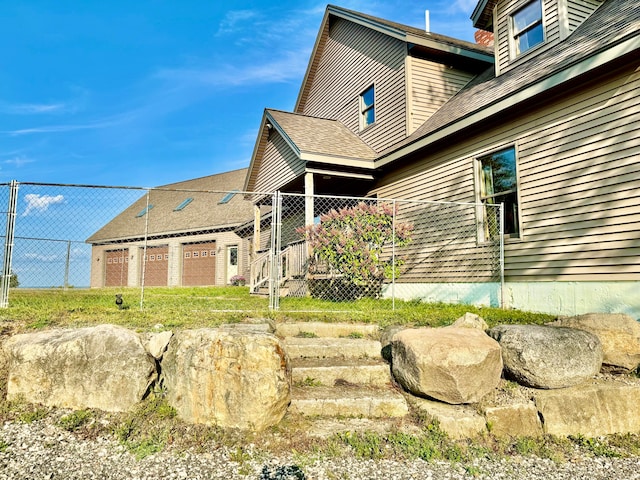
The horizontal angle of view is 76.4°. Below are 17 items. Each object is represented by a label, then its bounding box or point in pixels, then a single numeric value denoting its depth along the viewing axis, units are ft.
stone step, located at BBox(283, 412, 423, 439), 10.14
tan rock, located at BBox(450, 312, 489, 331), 14.80
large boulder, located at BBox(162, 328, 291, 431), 10.11
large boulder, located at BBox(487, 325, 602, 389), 11.85
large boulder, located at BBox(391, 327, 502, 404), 11.07
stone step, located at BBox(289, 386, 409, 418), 10.94
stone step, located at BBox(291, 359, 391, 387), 12.41
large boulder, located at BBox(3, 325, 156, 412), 11.01
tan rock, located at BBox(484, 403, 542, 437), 10.80
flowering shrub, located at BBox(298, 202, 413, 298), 25.00
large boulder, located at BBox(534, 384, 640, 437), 11.28
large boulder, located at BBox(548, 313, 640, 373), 12.83
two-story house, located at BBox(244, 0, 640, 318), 17.04
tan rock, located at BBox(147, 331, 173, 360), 12.21
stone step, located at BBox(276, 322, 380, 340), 15.60
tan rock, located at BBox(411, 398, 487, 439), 10.37
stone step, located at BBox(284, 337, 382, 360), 13.78
